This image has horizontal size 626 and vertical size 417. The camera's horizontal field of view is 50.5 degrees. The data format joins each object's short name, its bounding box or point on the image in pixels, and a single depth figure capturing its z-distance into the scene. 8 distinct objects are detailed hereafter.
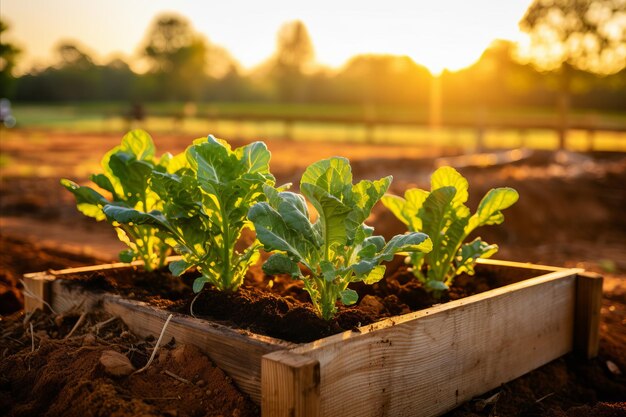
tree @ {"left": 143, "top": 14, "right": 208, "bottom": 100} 87.56
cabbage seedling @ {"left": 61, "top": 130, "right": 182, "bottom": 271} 2.99
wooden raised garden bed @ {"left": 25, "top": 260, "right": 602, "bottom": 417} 2.00
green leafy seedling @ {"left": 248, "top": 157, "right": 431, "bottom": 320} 2.29
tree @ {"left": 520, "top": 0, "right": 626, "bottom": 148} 19.92
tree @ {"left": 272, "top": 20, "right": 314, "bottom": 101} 77.38
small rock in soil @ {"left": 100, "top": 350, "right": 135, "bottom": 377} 2.22
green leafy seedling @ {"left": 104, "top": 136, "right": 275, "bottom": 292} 2.56
